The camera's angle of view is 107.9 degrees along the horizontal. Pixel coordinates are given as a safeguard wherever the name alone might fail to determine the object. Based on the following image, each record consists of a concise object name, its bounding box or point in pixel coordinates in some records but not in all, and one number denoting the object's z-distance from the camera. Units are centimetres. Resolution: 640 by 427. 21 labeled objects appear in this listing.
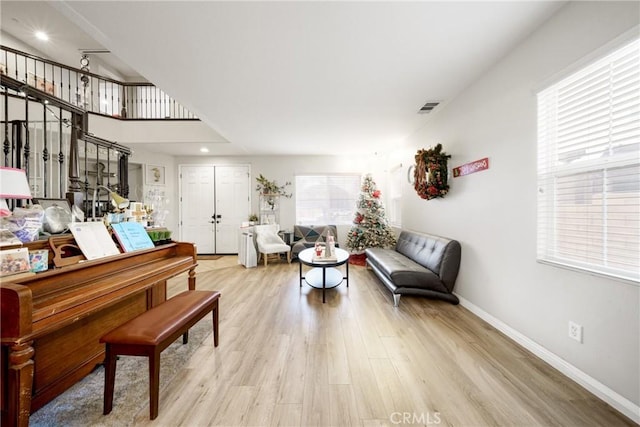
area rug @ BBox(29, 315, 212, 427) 132
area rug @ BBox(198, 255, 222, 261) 561
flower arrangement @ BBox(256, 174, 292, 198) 582
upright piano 102
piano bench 130
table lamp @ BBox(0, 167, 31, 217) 118
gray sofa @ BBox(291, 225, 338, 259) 561
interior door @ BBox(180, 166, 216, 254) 593
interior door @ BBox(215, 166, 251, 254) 596
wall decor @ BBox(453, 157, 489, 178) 240
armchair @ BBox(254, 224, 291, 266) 493
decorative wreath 305
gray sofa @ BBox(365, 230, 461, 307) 282
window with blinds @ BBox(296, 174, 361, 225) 602
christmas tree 512
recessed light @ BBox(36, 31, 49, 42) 424
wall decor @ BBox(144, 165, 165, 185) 530
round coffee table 315
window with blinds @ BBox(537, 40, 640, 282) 132
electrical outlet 154
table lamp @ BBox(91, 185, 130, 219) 209
